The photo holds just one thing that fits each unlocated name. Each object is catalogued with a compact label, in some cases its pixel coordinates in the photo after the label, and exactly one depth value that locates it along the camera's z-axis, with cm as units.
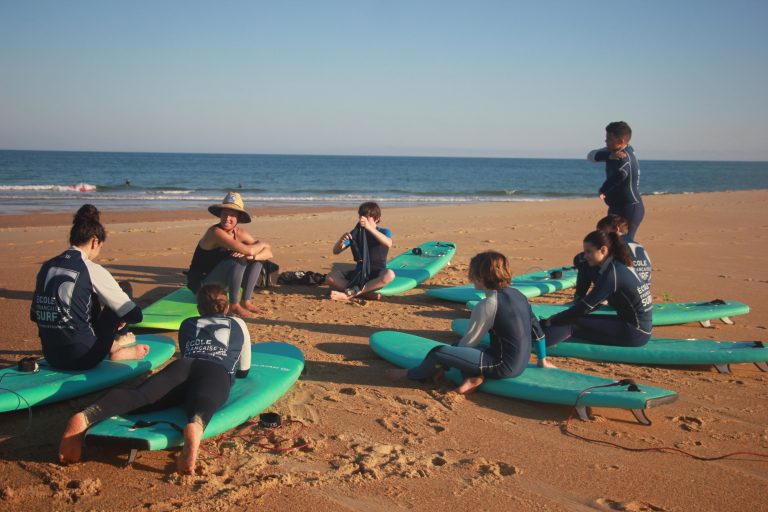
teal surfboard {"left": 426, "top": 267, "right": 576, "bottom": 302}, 758
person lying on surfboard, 344
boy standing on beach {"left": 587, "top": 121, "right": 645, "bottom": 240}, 730
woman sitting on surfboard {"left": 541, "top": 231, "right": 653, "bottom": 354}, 527
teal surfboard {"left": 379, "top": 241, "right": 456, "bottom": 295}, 799
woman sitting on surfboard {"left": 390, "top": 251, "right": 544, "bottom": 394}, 448
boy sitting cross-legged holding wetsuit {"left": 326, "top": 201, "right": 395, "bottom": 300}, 760
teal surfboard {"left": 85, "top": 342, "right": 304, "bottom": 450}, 340
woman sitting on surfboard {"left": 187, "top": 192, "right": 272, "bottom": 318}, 679
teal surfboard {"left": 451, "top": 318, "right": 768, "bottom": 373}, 527
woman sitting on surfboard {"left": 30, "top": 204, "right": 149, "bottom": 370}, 422
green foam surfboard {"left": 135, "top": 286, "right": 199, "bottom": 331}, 620
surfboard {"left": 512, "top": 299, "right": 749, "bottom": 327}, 662
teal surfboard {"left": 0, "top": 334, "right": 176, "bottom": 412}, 408
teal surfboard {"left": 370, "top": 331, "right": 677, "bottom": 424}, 421
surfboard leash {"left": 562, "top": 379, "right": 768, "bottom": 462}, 377
